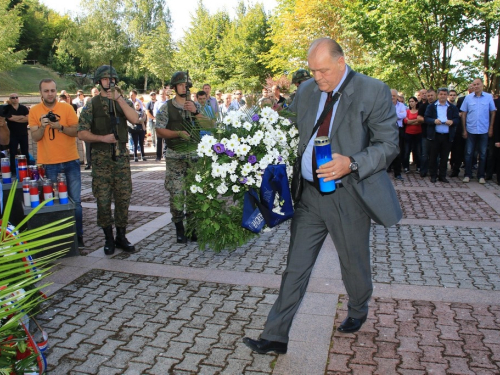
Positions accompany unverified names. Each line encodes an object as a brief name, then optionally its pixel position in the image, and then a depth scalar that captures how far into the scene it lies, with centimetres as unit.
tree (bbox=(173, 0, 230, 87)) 5047
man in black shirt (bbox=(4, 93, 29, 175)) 1134
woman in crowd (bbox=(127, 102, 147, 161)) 1541
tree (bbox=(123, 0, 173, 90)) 7831
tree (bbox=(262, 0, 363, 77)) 3447
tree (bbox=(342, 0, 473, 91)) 1617
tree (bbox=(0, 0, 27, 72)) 4622
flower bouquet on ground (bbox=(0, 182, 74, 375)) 125
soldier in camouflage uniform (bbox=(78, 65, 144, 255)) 603
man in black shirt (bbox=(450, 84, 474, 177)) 1200
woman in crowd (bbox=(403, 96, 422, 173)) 1271
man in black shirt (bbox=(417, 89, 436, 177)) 1201
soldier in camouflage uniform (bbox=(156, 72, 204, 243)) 659
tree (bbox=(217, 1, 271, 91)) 4919
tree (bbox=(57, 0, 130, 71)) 7706
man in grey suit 330
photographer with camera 641
